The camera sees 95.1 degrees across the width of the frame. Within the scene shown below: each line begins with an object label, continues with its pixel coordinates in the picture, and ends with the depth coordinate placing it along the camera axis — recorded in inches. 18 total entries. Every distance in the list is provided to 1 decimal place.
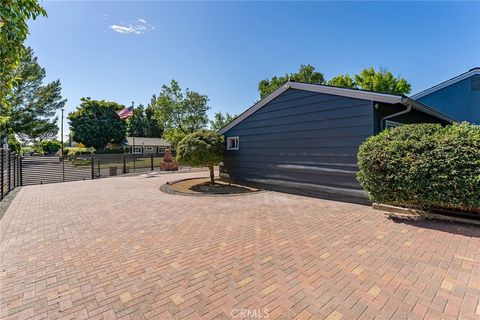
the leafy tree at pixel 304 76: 1099.3
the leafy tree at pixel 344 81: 969.5
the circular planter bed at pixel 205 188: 320.2
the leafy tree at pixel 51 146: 1716.3
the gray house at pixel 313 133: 247.1
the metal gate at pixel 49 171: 444.8
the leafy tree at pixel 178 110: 1206.9
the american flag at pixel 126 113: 890.1
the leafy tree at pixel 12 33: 79.5
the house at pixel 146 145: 1636.3
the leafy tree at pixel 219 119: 1523.0
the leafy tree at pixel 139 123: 2081.7
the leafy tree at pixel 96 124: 1384.1
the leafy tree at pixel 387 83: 866.8
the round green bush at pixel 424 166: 159.8
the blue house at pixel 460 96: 435.2
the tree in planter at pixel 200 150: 365.4
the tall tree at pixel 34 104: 967.6
